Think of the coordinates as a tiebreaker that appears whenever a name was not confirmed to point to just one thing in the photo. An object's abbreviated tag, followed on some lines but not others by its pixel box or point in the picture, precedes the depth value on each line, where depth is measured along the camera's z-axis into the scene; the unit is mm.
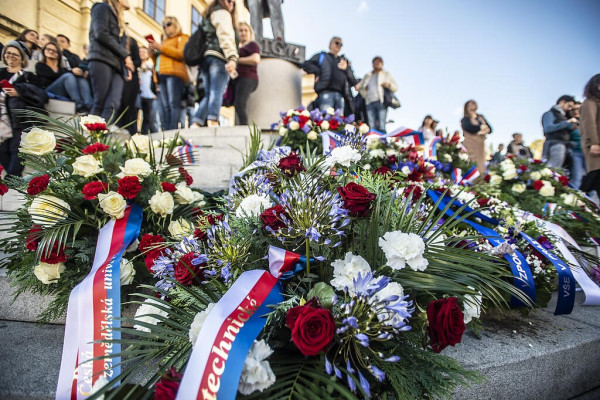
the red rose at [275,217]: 995
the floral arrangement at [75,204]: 1413
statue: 6523
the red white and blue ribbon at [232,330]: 726
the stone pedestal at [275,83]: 6012
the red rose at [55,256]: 1348
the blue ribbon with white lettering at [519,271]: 1467
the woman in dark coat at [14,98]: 3551
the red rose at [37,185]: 1420
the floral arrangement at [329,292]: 767
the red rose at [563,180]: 3424
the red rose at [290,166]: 1361
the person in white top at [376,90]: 6578
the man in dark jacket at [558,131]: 5691
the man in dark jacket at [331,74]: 5805
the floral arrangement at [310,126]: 3334
